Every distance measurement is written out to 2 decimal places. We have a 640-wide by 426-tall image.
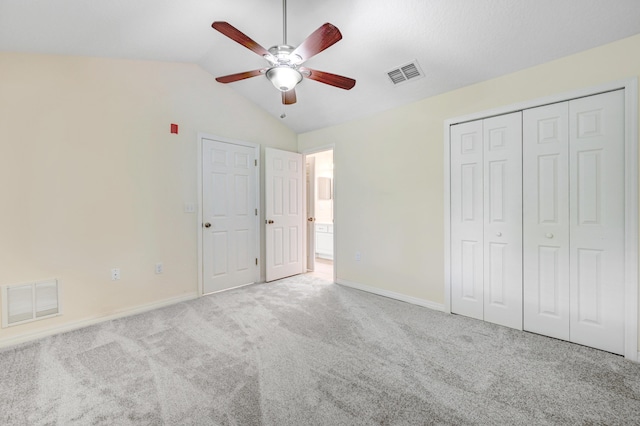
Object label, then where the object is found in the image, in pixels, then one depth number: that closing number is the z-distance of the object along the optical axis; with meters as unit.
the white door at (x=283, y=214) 4.16
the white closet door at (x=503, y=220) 2.56
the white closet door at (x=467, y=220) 2.79
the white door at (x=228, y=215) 3.58
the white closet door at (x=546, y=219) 2.33
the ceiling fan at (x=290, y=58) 1.68
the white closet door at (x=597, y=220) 2.11
